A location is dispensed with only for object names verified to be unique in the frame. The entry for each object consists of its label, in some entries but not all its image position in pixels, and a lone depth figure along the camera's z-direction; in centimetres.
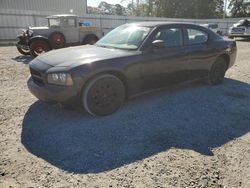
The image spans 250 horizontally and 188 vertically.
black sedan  298
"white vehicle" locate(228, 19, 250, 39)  1563
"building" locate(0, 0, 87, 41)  1361
